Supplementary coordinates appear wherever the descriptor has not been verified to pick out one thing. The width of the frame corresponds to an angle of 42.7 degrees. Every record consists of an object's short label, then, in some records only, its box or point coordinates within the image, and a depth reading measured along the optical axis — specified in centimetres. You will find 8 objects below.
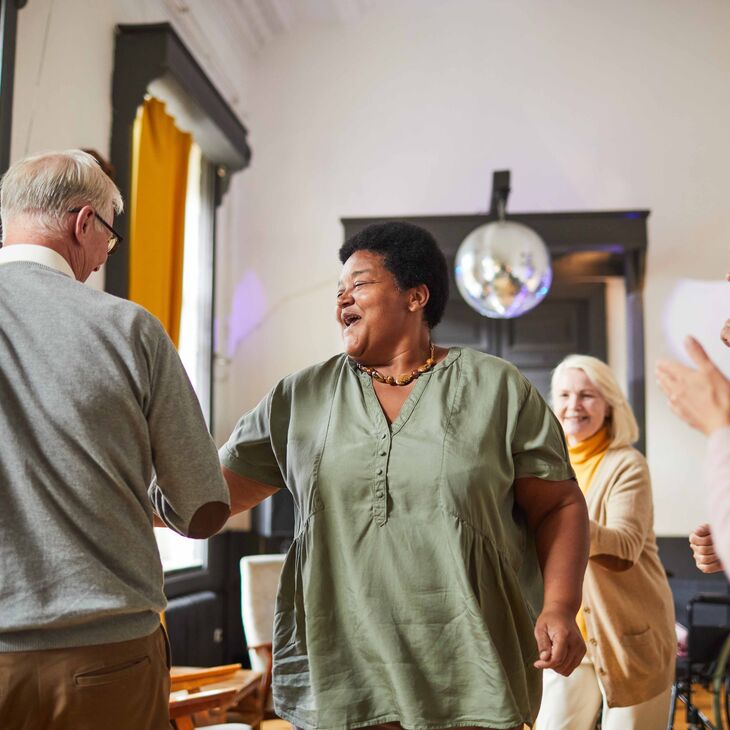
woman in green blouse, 155
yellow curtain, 452
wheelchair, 425
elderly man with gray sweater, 129
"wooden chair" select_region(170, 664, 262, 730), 274
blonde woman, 254
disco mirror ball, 501
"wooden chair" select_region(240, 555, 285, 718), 411
